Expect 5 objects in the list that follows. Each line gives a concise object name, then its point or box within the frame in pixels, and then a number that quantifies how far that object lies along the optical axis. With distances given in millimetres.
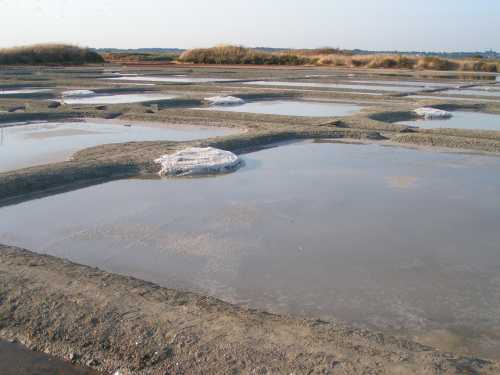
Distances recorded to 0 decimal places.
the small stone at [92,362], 2512
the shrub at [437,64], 32625
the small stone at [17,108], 11781
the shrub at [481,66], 31078
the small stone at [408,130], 8977
